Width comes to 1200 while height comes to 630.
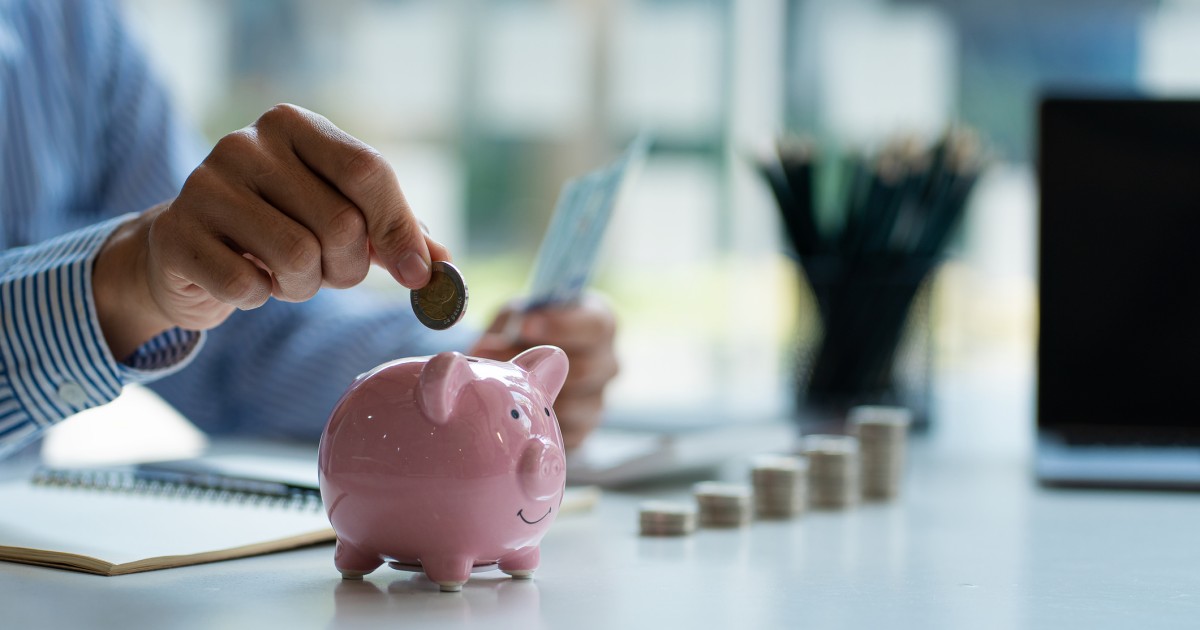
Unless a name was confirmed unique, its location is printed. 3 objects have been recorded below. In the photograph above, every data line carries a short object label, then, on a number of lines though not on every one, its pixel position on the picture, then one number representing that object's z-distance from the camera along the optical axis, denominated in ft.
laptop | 4.20
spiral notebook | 3.25
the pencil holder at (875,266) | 4.83
